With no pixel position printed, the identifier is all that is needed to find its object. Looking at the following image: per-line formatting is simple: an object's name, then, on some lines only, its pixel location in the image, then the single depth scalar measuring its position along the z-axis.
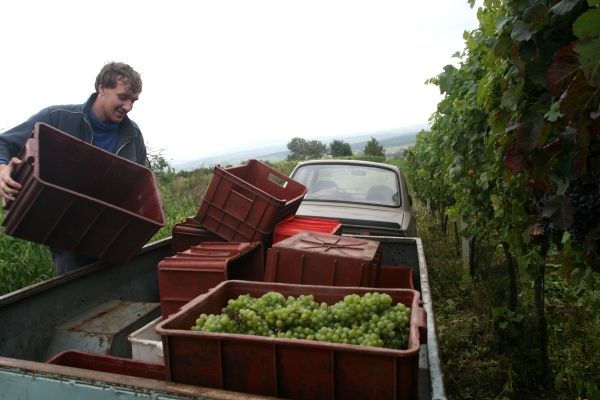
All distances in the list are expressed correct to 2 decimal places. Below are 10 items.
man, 3.24
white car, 5.05
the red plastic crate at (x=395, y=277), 3.44
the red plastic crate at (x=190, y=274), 2.77
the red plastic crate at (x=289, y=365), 1.52
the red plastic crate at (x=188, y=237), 3.79
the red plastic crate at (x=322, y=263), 2.62
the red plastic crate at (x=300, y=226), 3.64
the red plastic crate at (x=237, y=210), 3.56
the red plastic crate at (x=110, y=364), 1.88
